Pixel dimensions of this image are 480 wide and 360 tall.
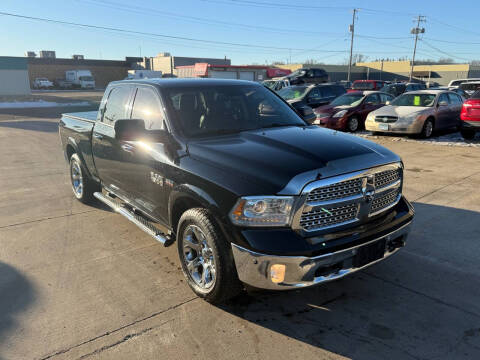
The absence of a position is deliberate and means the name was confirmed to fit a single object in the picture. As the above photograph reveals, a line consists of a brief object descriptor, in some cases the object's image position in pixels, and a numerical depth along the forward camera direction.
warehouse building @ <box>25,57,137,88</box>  65.06
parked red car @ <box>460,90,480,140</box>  10.49
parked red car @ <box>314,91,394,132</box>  13.59
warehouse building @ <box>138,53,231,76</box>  66.31
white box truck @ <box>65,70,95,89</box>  59.69
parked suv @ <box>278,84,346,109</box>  15.86
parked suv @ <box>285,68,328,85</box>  27.67
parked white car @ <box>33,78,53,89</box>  58.72
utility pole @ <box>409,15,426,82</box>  64.81
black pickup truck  2.79
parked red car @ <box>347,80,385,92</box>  25.58
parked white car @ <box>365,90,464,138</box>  11.85
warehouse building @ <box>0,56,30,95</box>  41.50
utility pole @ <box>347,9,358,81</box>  56.43
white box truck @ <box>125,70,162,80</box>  51.38
